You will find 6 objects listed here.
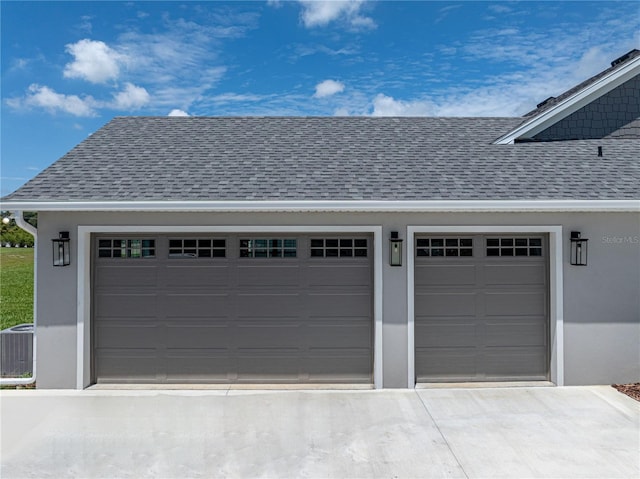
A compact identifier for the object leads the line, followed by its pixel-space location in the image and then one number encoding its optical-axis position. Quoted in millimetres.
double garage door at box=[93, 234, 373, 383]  6102
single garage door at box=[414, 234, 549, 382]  6145
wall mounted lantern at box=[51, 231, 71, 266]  5824
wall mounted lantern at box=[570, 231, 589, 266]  5949
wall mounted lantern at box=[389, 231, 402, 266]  5902
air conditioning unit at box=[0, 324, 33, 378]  6188
